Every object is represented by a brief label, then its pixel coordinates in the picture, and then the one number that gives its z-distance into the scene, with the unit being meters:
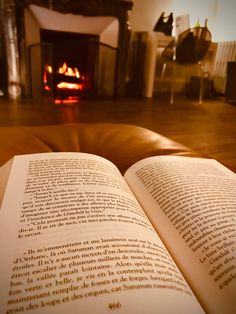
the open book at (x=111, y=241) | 0.24
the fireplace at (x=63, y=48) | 2.43
